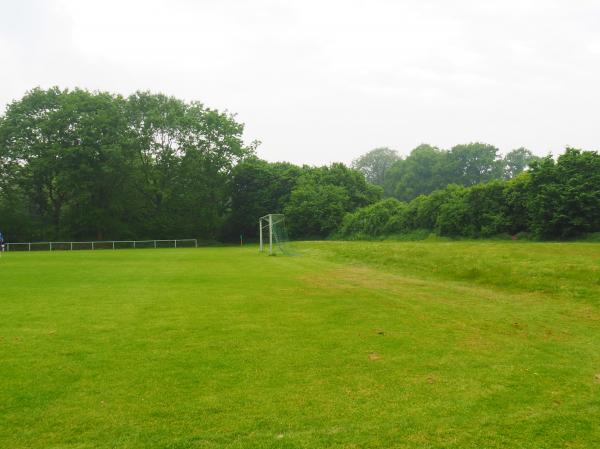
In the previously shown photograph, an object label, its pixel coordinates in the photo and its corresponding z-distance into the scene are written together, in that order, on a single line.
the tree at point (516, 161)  88.06
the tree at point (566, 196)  27.78
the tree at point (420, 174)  81.12
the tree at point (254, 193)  55.90
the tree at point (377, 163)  107.44
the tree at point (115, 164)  46.53
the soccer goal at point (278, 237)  33.81
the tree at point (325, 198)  51.38
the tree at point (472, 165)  79.31
